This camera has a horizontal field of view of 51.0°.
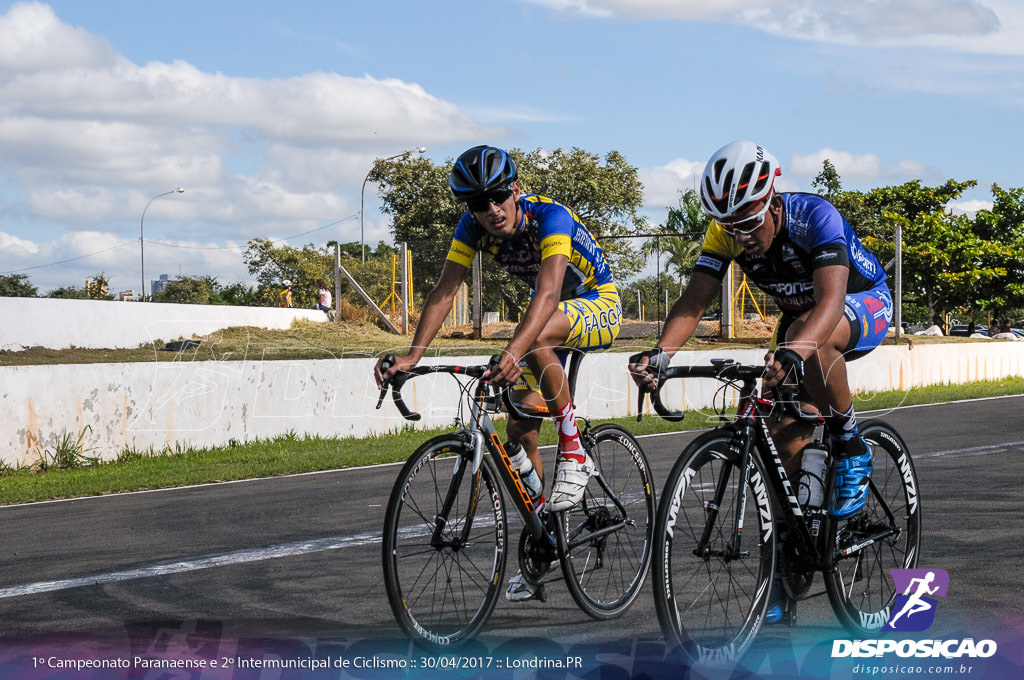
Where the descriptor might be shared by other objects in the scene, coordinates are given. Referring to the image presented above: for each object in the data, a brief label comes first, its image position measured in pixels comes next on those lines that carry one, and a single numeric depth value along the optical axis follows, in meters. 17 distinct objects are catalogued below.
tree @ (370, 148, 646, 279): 43.03
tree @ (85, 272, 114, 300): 48.69
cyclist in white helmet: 4.13
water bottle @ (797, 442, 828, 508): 4.30
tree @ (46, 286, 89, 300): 47.47
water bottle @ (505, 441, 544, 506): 4.63
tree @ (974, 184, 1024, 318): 51.91
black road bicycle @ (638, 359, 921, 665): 3.74
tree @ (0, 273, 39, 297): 62.94
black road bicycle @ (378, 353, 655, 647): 4.00
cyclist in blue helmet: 4.62
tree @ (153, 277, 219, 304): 74.12
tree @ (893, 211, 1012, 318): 50.25
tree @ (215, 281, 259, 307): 85.12
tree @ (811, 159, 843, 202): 55.81
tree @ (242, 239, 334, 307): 59.12
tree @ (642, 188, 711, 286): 43.47
